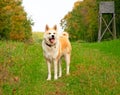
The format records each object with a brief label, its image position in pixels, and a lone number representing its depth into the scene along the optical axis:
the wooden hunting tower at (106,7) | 41.28
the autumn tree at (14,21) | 51.88
